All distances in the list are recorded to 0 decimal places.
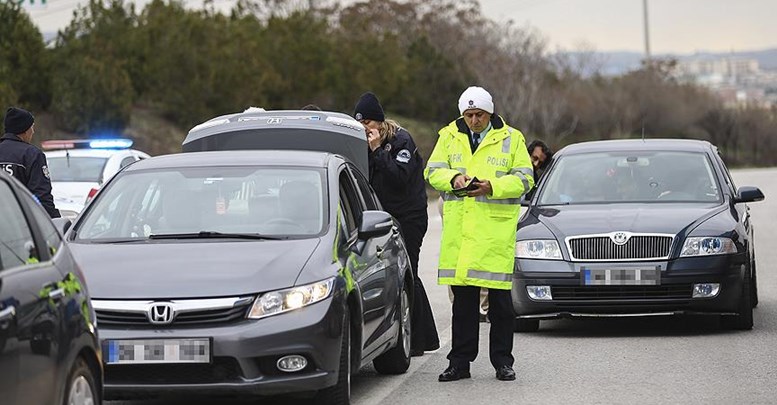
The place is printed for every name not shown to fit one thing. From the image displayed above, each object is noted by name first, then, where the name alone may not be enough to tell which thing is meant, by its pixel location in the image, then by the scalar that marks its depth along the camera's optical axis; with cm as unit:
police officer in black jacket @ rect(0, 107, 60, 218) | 1290
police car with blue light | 2142
